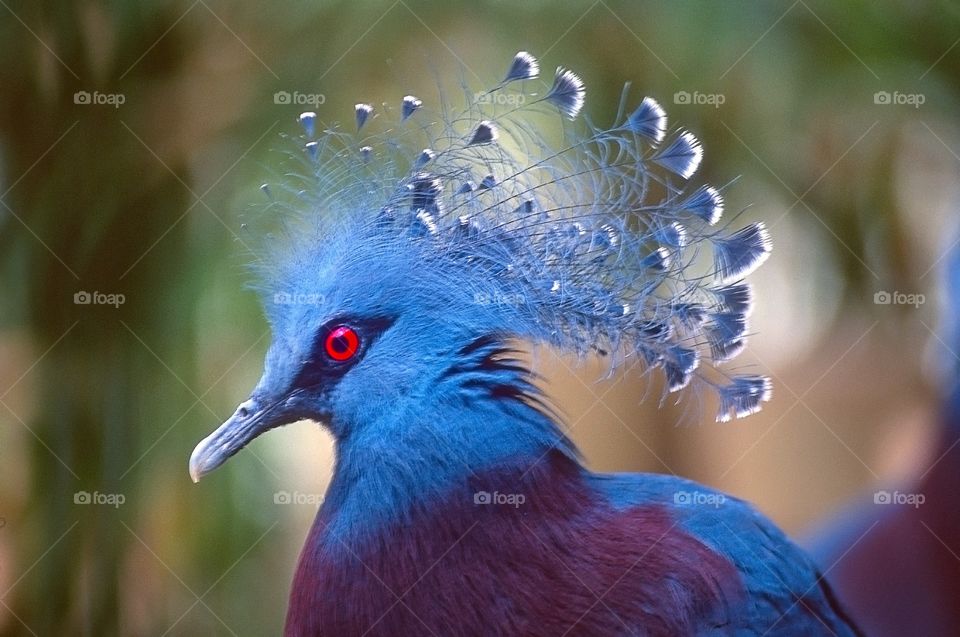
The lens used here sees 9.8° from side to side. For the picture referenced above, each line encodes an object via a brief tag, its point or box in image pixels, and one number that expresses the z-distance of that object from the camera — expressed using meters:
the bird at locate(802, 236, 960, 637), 1.80
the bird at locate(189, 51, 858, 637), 1.76
